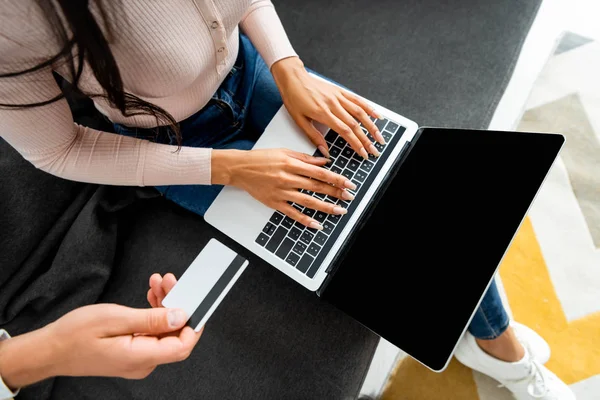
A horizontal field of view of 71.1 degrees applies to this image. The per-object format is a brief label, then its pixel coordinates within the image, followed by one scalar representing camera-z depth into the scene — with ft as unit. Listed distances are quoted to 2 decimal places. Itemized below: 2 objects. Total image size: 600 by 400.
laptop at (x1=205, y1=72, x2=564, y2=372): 2.45
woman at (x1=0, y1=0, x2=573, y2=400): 1.85
